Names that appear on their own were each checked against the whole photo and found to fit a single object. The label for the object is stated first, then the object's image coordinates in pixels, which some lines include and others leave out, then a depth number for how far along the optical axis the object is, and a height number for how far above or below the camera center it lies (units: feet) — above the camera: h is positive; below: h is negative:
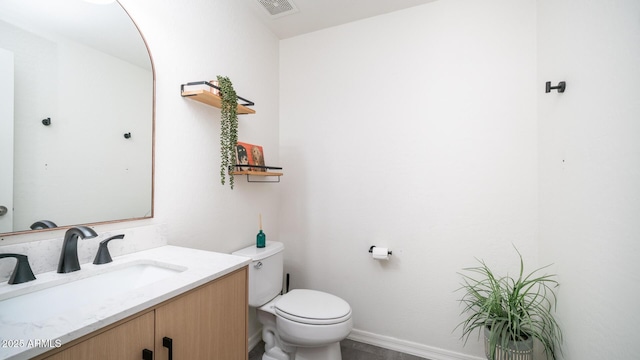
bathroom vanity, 1.89 -1.18
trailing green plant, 4.94 +1.03
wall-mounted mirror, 2.87 +0.81
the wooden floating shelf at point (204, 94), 4.50 +1.47
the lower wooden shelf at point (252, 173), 5.55 +0.15
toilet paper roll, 6.16 -1.70
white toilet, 4.80 -2.54
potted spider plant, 4.30 -2.38
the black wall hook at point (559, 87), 4.25 +1.52
